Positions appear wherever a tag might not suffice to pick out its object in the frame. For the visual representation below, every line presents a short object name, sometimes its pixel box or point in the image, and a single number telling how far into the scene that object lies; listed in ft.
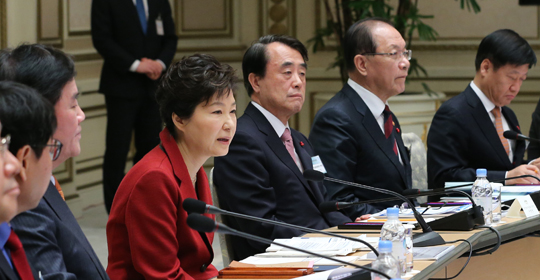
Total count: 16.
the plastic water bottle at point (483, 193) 24.89
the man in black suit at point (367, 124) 26.10
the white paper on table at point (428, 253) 23.70
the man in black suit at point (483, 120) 26.98
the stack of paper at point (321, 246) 23.81
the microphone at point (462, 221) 24.58
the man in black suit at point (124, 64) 30.44
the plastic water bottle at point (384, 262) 22.89
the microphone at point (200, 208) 22.22
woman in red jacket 23.61
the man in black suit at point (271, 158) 24.90
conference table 23.85
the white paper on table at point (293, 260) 23.64
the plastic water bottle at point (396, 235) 23.35
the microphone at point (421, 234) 23.93
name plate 25.18
